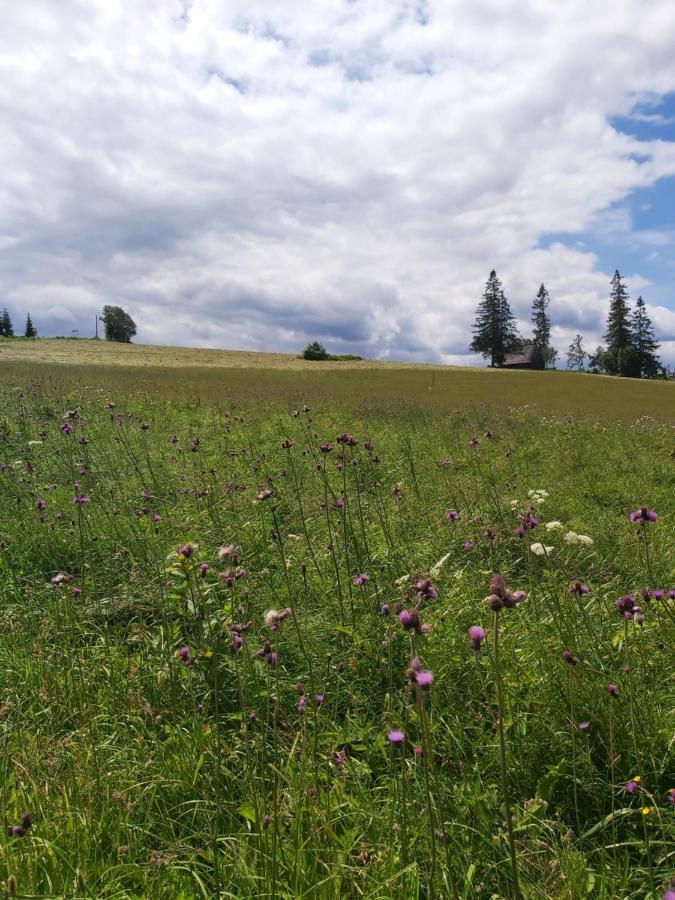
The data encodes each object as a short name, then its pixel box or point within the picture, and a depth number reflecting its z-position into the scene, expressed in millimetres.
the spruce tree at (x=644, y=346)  75625
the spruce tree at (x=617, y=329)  75938
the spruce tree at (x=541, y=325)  91375
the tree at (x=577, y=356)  114912
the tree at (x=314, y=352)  69812
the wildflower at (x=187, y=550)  1884
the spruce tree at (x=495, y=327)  83500
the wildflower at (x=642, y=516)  2385
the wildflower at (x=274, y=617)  1698
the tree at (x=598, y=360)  83169
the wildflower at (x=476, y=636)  1299
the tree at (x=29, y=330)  108988
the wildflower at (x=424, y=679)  1229
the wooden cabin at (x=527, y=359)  77125
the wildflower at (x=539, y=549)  3203
